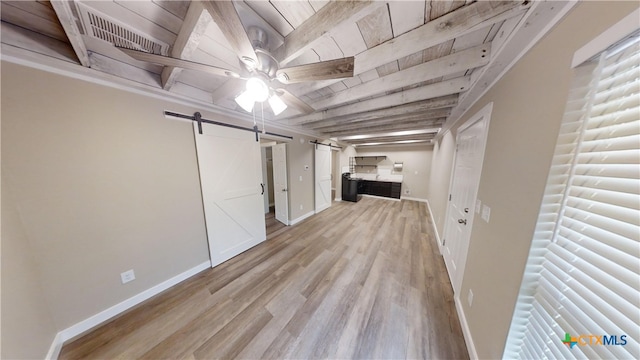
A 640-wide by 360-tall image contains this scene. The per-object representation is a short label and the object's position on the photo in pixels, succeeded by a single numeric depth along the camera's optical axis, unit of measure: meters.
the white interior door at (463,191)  1.60
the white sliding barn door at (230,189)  2.20
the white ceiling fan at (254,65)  0.81
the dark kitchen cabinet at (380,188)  5.56
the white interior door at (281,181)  3.51
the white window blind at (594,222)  0.51
